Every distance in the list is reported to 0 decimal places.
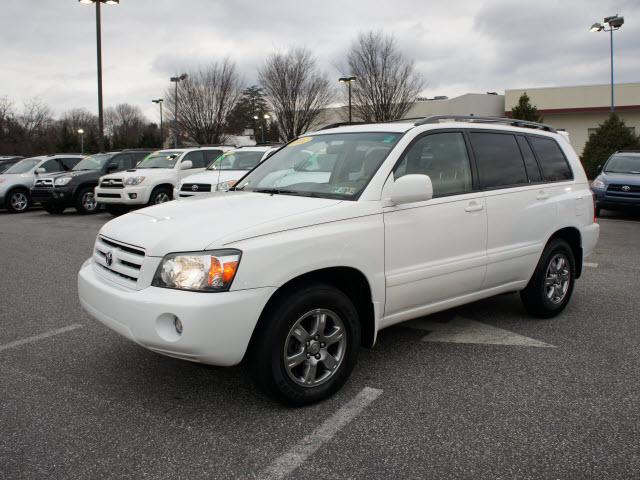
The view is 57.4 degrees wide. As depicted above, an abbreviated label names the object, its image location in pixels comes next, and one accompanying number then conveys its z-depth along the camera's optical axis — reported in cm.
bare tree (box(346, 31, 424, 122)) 3338
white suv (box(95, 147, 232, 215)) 1409
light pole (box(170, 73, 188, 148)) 3666
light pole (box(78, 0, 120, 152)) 2050
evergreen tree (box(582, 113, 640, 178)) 2694
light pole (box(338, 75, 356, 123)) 3322
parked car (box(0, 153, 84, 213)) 1731
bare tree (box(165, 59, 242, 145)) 3822
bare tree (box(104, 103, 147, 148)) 7080
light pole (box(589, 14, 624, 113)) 2678
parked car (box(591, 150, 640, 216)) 1311
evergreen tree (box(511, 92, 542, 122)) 3356
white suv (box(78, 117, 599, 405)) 318
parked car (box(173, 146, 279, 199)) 1259
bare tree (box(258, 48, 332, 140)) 3506
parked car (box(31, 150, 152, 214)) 1588
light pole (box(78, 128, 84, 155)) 5628
